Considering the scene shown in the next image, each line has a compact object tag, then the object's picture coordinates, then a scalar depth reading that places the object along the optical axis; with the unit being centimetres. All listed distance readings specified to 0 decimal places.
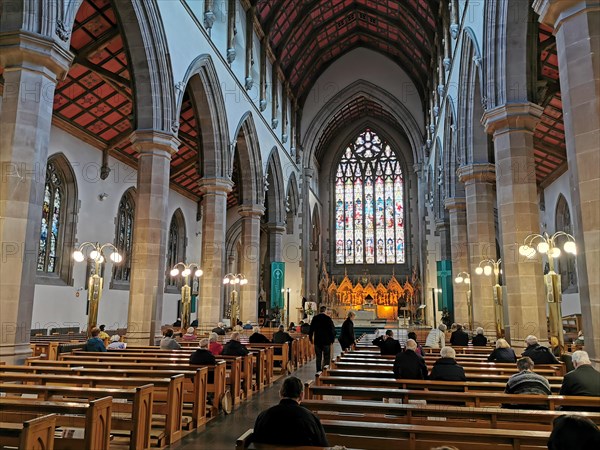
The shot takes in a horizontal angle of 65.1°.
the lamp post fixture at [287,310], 2089
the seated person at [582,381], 383
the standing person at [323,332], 813
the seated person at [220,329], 1209
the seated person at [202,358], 578
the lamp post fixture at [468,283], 1334
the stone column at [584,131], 507
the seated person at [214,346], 728
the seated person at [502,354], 664
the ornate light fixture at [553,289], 713
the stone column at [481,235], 1196
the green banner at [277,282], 1927
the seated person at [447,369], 484
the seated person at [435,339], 894
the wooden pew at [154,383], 437
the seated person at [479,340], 991
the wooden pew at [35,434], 264
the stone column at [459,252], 1469
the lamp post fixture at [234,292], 1633
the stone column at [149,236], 995
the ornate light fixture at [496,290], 1048
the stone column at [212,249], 1382
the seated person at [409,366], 499
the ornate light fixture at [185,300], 1266
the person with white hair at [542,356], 608
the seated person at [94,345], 731
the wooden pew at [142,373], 500
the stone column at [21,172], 630
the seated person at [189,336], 1083
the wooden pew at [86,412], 328
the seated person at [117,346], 813
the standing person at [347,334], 845
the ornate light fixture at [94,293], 882
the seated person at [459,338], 947
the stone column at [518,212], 822
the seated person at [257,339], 997
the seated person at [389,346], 775
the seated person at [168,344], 784
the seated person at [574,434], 190
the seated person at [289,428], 257
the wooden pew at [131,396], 384
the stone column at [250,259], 1739
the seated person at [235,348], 709
